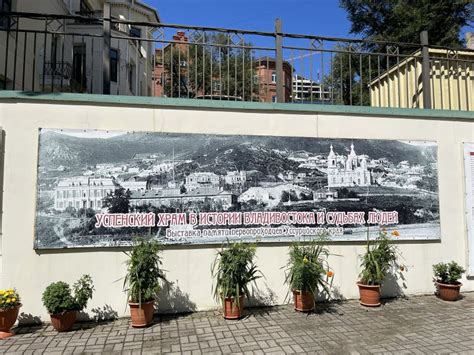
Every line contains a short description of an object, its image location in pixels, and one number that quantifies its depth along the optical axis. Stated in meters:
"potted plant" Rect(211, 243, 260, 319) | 4.89
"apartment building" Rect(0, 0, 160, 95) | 11.32
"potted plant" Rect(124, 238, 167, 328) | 4.69
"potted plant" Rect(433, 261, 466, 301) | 5.68
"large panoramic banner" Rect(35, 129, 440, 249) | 5.05
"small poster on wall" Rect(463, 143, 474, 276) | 6.14
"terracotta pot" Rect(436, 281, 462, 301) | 5.67
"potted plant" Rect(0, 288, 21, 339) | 4.36
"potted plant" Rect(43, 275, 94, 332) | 4.48
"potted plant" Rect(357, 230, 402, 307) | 5.46
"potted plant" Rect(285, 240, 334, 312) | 5.13
